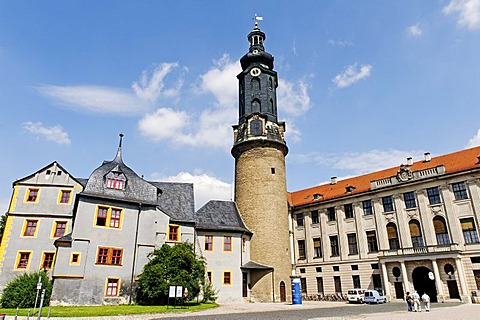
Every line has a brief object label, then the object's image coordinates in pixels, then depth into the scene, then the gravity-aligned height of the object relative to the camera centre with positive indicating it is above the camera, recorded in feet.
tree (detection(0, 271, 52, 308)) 76.32 +0.04
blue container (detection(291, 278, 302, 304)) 93.19 +0.13
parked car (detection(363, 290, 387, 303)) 101.81 -1.59
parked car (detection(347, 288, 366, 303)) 105.40 -1.07
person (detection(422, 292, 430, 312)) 73.84 -1.78
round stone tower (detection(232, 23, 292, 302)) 108.68 +38.84
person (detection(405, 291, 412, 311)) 72.10 -2.11
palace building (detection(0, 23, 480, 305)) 84.64 +18.74
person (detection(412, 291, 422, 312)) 70.64 -1.70
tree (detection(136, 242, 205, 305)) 79.10 +3.89
